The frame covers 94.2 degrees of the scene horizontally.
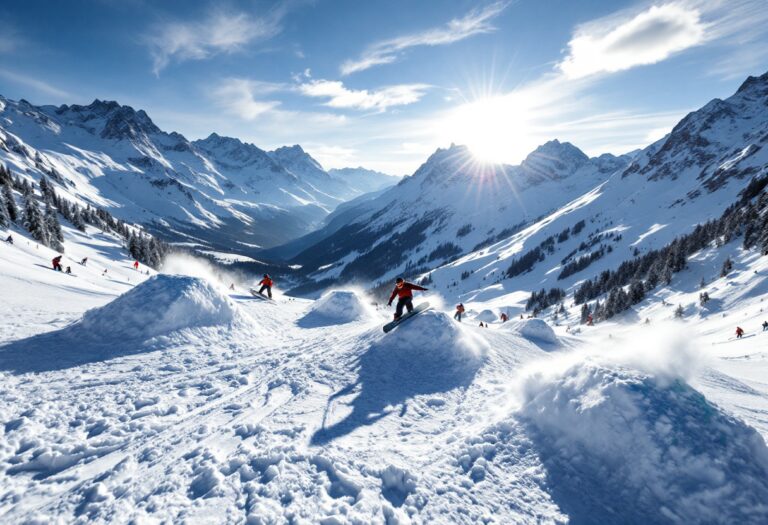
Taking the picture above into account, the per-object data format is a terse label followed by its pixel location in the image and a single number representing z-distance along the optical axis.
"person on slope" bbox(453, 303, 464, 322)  29.70
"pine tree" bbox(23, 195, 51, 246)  55.56
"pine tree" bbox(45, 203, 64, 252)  58.33
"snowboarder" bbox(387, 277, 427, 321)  16.66
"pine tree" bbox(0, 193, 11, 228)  48.78
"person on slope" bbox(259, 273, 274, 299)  28.51
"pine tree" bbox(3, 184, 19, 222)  59.94
